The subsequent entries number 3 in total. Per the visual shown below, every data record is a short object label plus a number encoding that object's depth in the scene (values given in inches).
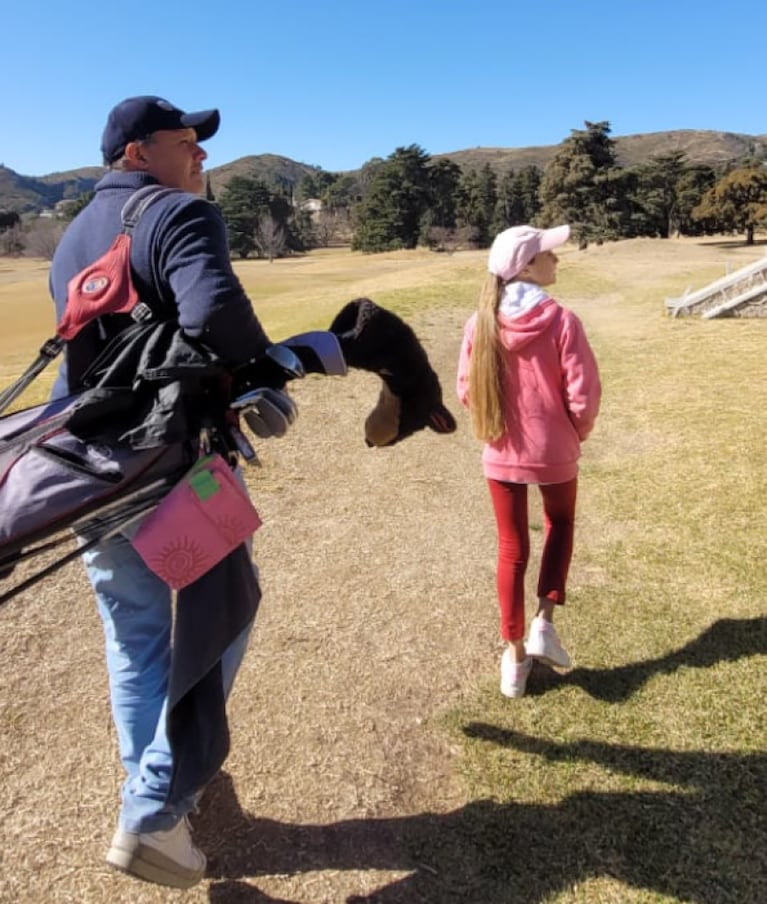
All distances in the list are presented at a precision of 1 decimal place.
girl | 109.1
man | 61.7
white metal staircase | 489.7
